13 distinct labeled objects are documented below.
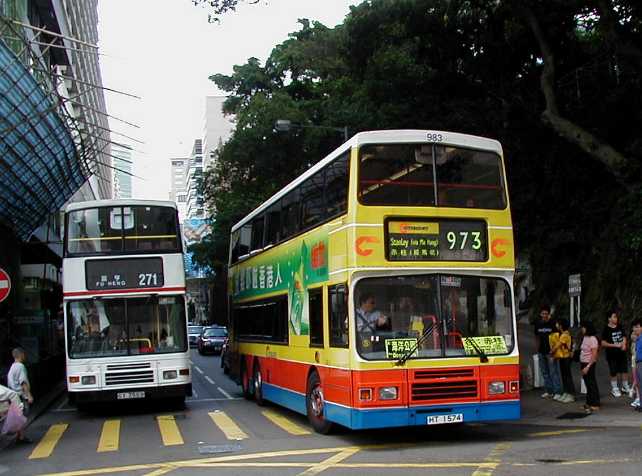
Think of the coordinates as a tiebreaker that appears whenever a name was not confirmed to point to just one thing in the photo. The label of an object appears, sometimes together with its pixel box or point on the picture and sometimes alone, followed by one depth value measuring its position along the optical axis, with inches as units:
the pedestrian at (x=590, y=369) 535.2
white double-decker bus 625.0
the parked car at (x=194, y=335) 1997.3
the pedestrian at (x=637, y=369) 508.4
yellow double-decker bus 422.9
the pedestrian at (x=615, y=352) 576.1
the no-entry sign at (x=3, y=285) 572.4
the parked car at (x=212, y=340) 1657.2
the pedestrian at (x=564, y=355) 590.6
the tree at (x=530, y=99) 902.4
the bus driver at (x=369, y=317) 423.8
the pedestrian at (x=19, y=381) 526.9
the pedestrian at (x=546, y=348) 608.4
